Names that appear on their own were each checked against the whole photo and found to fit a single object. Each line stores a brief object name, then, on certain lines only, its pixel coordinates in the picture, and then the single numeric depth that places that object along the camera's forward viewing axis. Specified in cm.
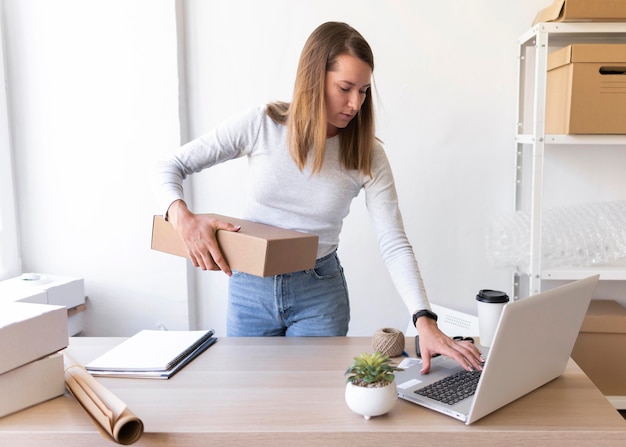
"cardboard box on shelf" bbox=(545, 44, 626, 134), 212
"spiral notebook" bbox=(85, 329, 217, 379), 139
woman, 164
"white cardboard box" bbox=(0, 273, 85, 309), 231
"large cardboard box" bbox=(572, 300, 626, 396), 236
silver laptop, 109
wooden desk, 111
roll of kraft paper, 107
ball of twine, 149
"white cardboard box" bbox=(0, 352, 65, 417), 121
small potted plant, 114
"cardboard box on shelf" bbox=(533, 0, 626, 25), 211
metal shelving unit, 217
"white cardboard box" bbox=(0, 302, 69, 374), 120
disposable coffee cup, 147
